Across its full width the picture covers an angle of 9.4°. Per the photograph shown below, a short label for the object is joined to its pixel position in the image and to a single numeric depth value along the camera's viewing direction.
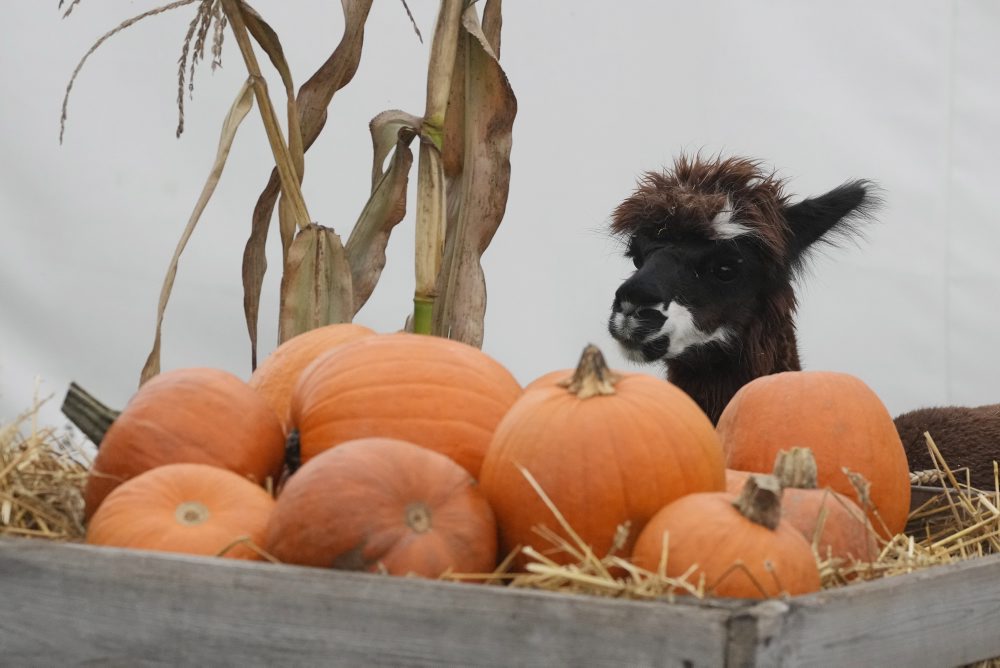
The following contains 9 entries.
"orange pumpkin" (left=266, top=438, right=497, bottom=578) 5.88
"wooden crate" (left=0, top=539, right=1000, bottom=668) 5.76
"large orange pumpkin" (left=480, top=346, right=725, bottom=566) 5.95
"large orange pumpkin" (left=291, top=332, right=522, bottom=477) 6.08
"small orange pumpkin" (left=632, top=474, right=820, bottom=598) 5.88
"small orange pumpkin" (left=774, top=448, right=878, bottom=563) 6.08
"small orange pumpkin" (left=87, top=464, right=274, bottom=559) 5.95
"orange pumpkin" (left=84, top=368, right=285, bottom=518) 6.09
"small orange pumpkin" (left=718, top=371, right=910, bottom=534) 6.35
